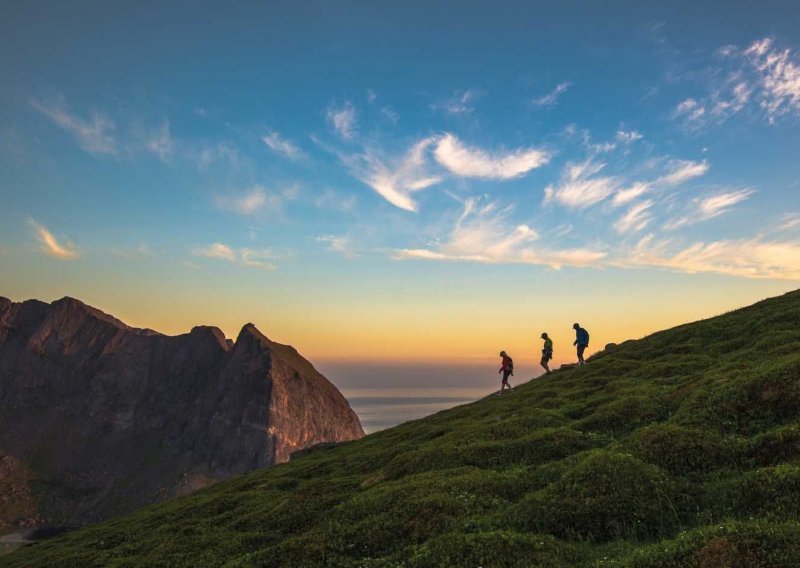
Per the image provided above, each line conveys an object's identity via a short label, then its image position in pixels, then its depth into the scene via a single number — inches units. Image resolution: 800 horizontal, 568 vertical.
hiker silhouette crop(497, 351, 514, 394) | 2026.3
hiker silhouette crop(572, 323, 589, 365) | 1939.6
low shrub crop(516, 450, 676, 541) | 616.1
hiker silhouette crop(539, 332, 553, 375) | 2065.7
